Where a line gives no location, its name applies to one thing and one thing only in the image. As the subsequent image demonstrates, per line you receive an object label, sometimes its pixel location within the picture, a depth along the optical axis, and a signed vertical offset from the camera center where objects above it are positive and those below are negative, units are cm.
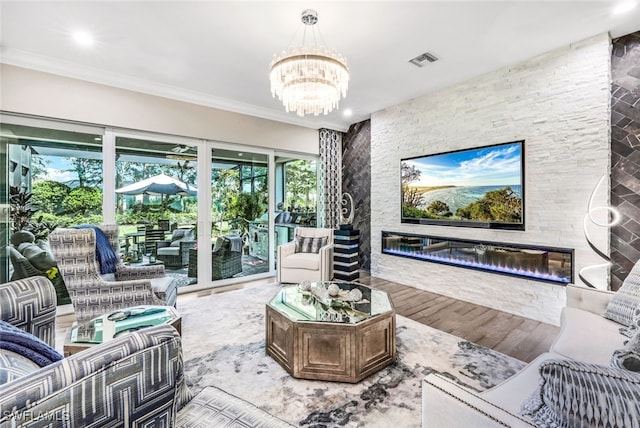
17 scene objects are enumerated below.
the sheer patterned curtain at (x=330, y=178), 591 +76
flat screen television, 347 +36
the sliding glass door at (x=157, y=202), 392 +17
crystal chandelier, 236 +120
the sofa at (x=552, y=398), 69 -58
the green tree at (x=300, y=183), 565 +63
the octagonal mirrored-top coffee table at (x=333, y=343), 206 -99
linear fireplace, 316 -57
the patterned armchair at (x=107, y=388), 51 -36
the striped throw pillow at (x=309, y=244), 480 -53
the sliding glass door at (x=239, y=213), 464 +1
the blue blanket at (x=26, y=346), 76 -37
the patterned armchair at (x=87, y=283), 257 -66
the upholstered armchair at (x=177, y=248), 425 -53
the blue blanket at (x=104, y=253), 301 -44
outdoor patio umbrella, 396 +39
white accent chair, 444 -70
